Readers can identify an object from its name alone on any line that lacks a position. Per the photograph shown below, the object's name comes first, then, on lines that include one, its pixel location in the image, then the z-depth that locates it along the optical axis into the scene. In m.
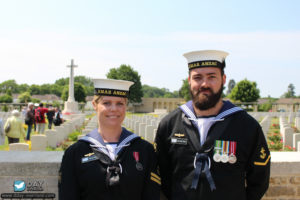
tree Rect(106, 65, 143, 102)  63.91
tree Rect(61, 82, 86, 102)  72.94
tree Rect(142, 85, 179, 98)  151.75
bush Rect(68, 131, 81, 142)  12.79
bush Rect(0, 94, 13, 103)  65.77
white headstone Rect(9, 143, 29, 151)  5.72
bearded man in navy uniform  2.46
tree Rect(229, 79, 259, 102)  55.34
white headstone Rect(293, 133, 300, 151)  10.42
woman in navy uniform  2.31
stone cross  34.47
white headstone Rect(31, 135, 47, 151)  8.61
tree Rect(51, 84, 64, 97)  117.41
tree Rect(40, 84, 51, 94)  116.71
